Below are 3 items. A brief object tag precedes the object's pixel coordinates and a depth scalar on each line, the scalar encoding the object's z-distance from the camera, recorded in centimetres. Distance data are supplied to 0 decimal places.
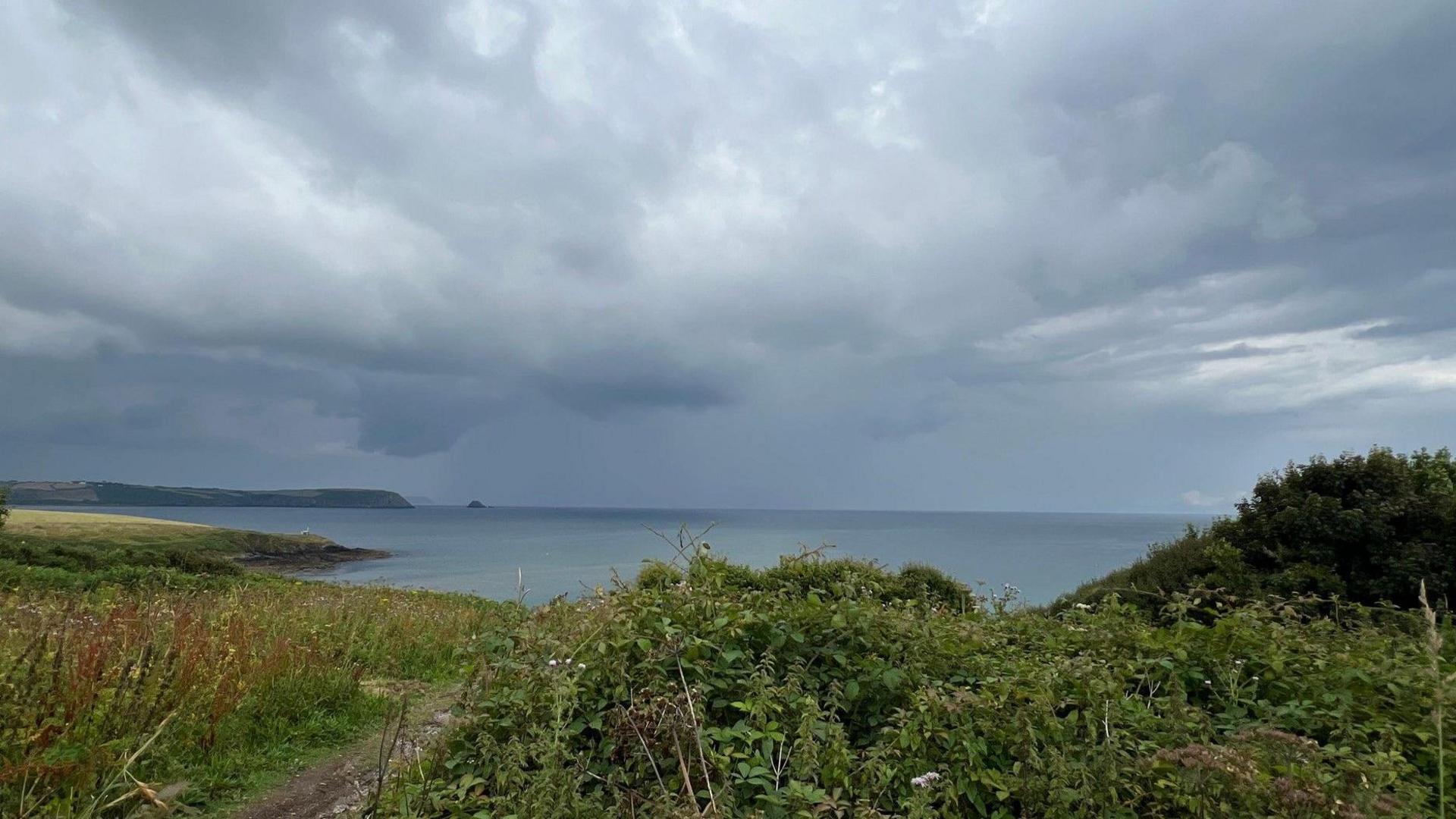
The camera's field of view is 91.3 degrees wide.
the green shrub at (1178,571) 1501
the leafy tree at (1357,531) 1380
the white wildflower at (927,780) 271
